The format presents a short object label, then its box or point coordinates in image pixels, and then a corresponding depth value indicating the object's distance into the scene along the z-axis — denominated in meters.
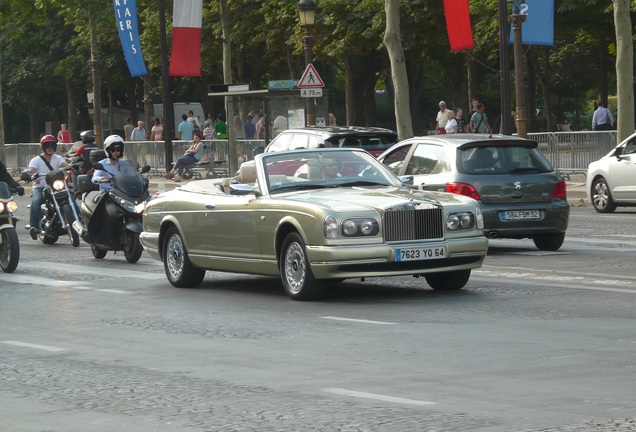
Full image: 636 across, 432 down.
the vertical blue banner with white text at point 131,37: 43.03
